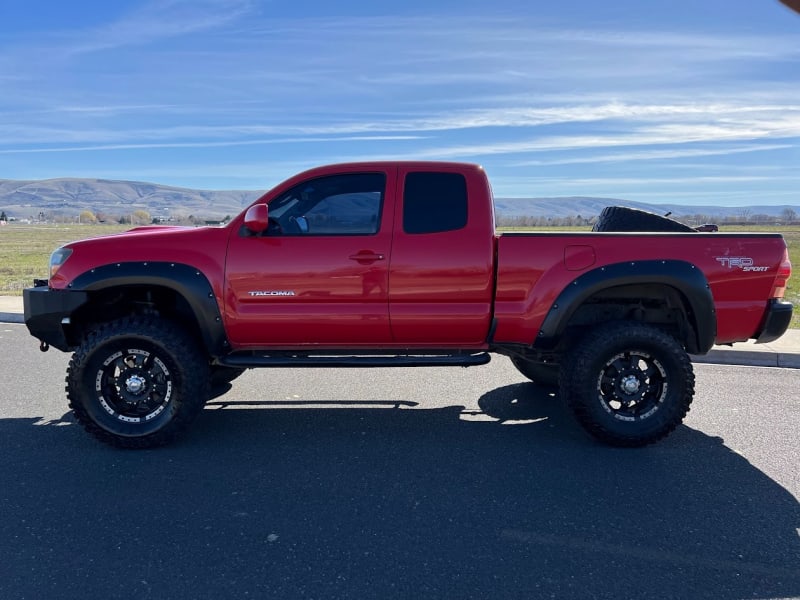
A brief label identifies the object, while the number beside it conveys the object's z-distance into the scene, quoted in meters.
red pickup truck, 4.89
